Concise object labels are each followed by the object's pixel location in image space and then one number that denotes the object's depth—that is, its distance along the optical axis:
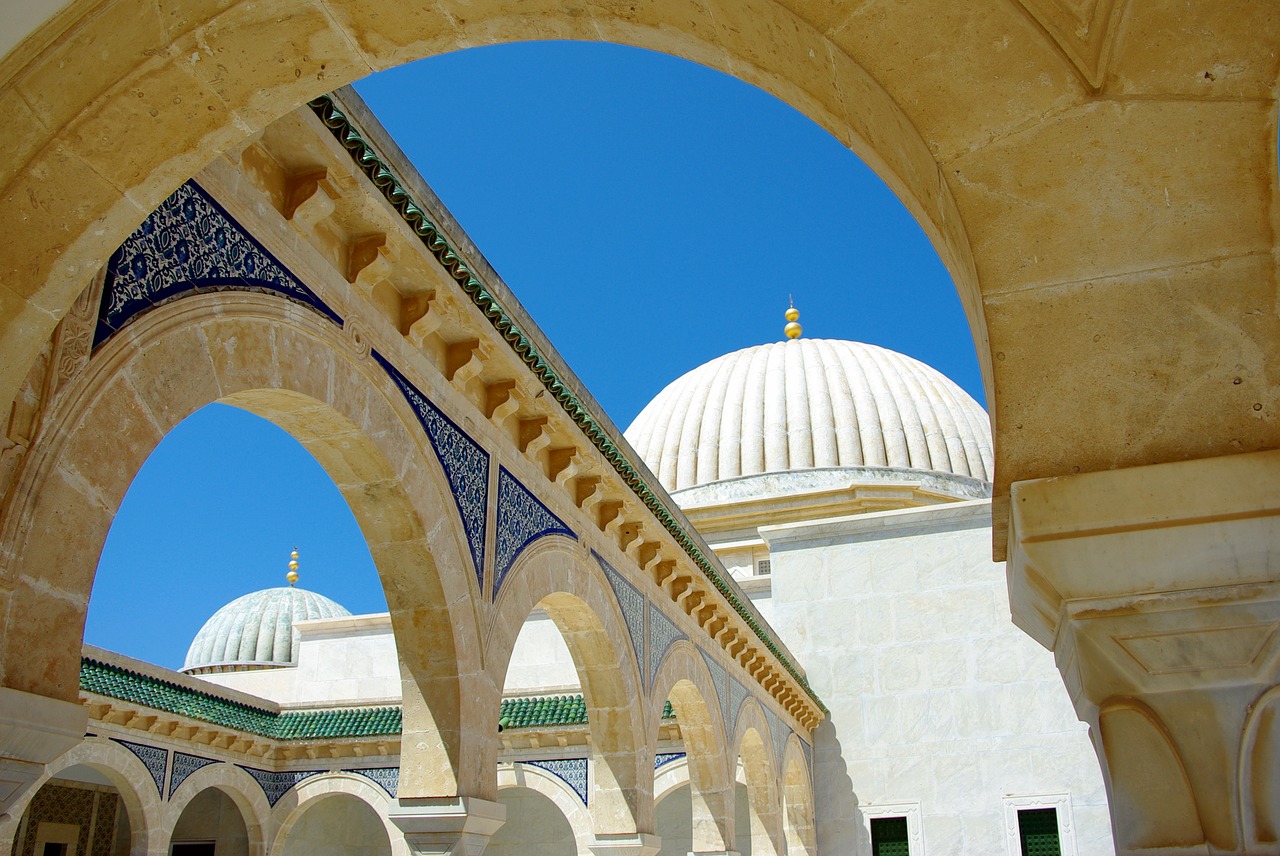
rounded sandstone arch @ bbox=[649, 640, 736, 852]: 10.40
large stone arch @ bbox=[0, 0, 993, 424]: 2.03
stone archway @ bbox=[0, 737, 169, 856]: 10.52
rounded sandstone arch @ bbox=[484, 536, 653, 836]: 7.76
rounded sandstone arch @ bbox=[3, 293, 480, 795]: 3.13
